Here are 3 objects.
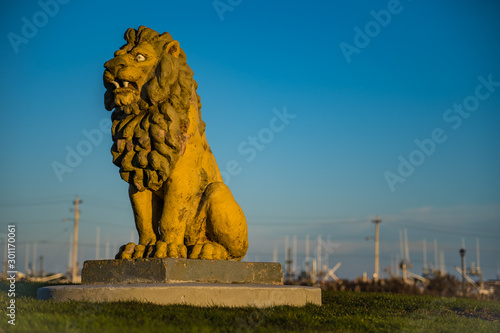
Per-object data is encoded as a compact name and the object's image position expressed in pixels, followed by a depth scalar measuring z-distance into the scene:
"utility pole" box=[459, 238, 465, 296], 28.69
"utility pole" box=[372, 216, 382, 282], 38.29
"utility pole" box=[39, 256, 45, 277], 47.78
